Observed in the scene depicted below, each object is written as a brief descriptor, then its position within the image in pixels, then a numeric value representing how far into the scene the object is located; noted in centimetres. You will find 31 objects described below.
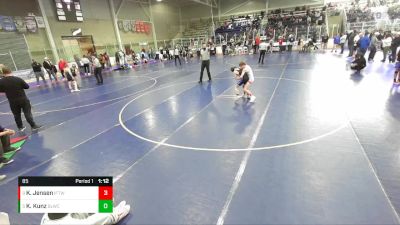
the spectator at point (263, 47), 1550
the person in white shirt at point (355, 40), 1616
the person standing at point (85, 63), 1725
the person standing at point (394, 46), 1218
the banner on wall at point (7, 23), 1606
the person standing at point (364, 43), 1351
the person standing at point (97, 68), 1328
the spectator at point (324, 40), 2164
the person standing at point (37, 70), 1518
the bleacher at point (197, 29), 3403
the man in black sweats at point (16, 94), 612
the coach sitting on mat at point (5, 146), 480
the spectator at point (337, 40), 2010
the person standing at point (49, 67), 1644
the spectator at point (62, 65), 1465
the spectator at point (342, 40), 1881
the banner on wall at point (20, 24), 1691
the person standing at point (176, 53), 2022
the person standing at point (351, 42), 1643
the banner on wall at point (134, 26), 2601
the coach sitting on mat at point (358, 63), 1102
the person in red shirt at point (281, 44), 2323
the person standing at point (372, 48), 1332
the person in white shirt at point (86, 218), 224
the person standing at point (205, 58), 1134
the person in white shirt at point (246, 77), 778
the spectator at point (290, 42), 2324
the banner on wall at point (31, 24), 1750
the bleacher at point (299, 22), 2530
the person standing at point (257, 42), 2259
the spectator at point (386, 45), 1325
